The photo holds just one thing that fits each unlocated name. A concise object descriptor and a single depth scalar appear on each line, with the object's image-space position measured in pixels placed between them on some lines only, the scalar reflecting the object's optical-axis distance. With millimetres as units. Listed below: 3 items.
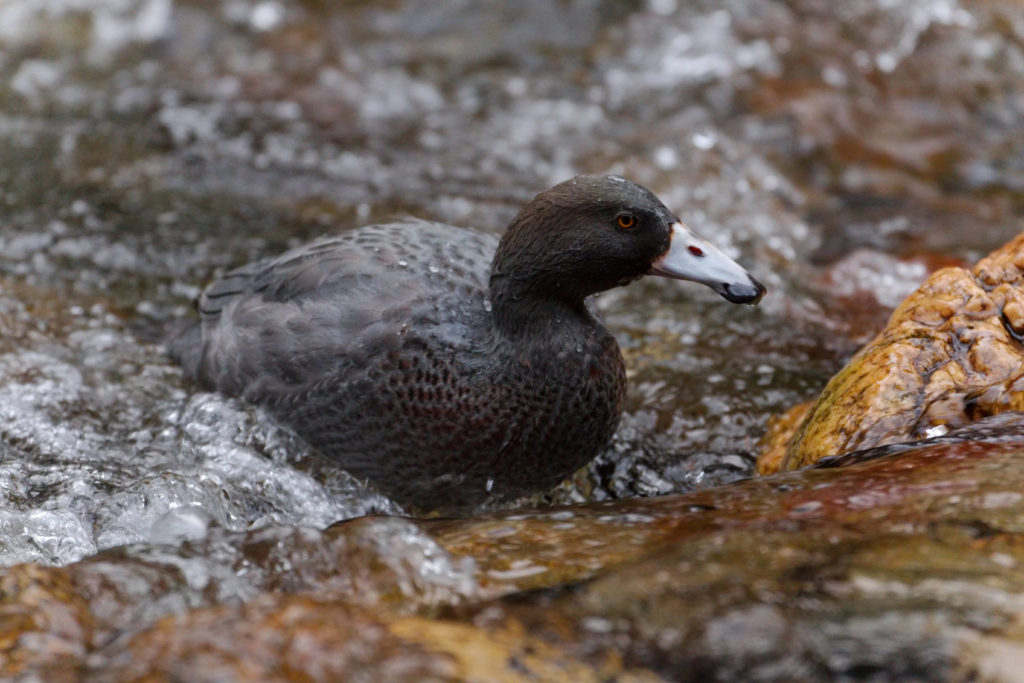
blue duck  7707
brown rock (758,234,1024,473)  7008
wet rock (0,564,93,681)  5062
